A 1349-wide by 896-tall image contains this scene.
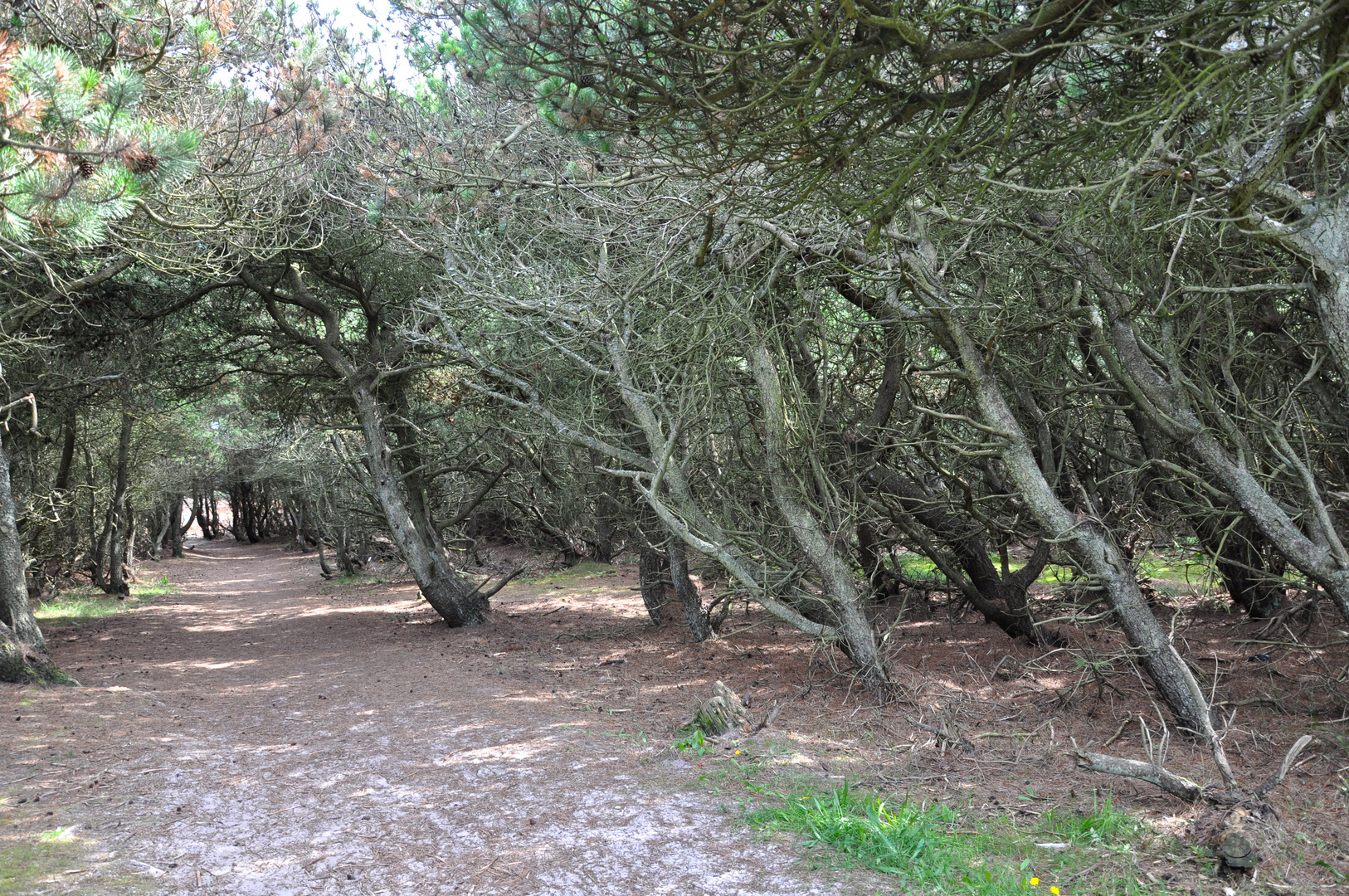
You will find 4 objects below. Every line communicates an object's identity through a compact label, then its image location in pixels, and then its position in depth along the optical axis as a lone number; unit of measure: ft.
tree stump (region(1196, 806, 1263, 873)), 12.23
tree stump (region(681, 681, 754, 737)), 21.21
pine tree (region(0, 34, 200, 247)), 11.84
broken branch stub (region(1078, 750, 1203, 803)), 14.09
